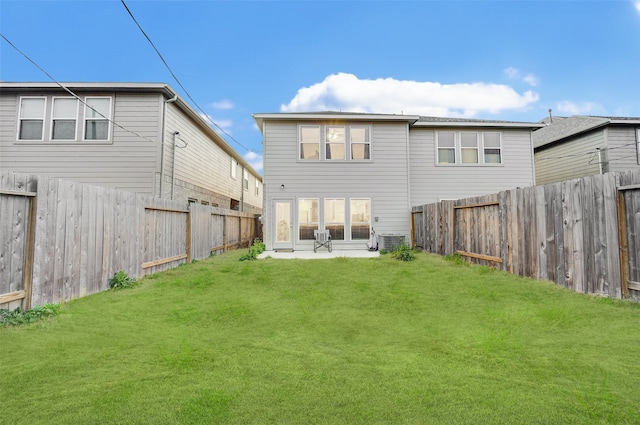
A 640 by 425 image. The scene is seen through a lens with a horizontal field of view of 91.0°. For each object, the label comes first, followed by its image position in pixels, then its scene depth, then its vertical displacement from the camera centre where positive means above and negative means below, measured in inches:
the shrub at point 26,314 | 146.6 -41.6
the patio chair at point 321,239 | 506.4 -16.6
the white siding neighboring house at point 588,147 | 587.5 +163.9
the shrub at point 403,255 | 383.6 -33.1
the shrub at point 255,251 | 405.3 -31.8
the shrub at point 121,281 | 236.2 -39.6
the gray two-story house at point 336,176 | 529.0 +89.6
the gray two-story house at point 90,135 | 450.0 +136.5
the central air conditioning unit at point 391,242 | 482.0 -20.5
